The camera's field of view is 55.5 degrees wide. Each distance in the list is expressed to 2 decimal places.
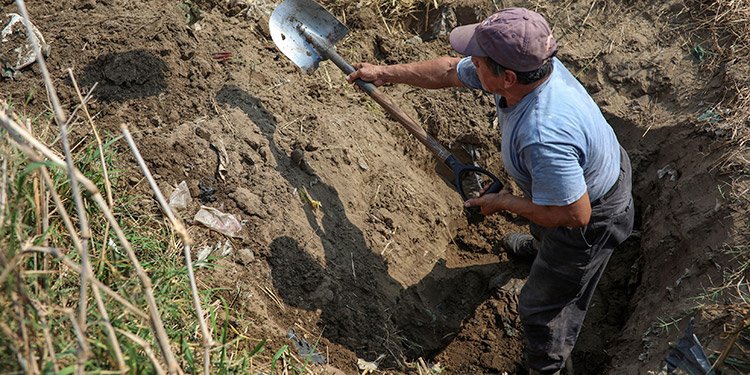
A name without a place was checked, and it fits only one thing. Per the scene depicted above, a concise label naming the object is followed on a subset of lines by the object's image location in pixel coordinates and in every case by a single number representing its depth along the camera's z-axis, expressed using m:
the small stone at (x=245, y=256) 3.61
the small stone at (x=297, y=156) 4.05
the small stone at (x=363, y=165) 4.34
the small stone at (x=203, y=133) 3.87
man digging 2.85
